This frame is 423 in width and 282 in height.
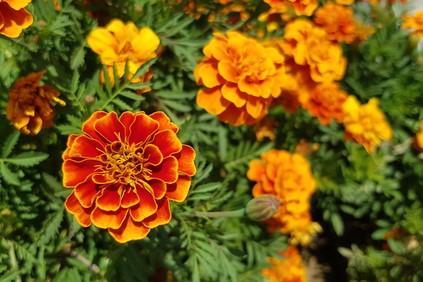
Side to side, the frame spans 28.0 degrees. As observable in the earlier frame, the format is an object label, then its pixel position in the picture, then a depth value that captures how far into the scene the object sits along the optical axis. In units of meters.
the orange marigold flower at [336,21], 0.52
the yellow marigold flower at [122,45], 0.44
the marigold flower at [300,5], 0.46
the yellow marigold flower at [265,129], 0.54
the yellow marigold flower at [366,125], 0.52
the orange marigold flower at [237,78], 0.44
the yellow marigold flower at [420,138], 0.53
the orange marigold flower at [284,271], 0.54
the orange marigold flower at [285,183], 0.49
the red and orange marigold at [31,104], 0.41
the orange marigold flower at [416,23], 0.55
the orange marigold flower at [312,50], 0.49
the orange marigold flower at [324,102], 0.51
